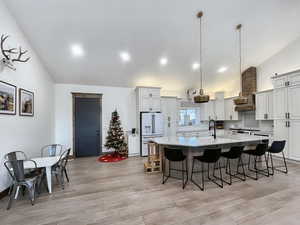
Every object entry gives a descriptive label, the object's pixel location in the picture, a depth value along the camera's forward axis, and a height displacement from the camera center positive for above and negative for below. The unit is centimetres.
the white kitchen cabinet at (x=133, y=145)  594 -119
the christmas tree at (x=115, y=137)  577 -85
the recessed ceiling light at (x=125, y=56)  493 +194
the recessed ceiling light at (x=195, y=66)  594 +194
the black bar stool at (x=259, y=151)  363 -88
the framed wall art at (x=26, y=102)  347 +31
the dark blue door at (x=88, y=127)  589 -47
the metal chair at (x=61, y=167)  320 -113
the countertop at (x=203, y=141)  324 -62
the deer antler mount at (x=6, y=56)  280 +116
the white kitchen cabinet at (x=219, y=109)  754 +27
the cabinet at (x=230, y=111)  705 +17
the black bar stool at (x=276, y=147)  374 -81
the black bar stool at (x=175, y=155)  312 -84
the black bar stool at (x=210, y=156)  307 -84
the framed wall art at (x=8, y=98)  287 +34
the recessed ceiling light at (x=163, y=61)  541 +195
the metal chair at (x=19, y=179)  253 -111
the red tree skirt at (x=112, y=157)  539 -159
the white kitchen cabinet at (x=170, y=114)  662 +3
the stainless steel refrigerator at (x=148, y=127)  592 -49
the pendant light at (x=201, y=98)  335 +36
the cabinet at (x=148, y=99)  606 +63
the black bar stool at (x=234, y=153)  336 -87
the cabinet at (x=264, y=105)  560 +35
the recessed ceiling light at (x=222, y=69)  644 +195
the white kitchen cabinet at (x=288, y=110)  459 +13
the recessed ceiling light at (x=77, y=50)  437 +193
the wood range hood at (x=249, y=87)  627 +122
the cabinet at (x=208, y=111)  767 +18
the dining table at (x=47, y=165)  280 -93
